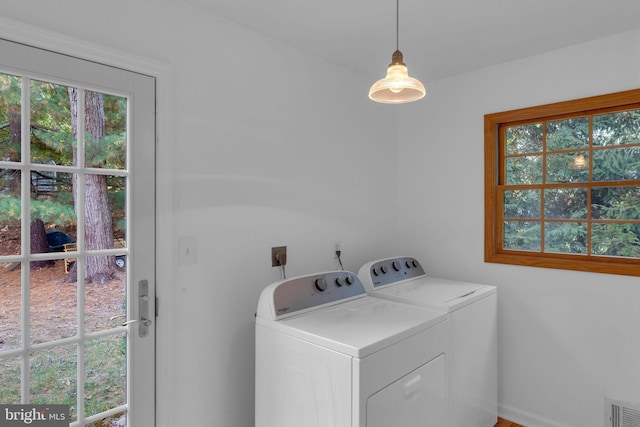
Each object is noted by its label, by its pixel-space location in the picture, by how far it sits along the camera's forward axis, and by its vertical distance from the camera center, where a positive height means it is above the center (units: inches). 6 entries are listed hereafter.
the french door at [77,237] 53.4 -4.0
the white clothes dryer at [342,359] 56.3 -25.1
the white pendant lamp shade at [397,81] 55.7 +20.0
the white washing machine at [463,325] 77.5 -26.1
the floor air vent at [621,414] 77.6 -43.9
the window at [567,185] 84.7 +6.4
